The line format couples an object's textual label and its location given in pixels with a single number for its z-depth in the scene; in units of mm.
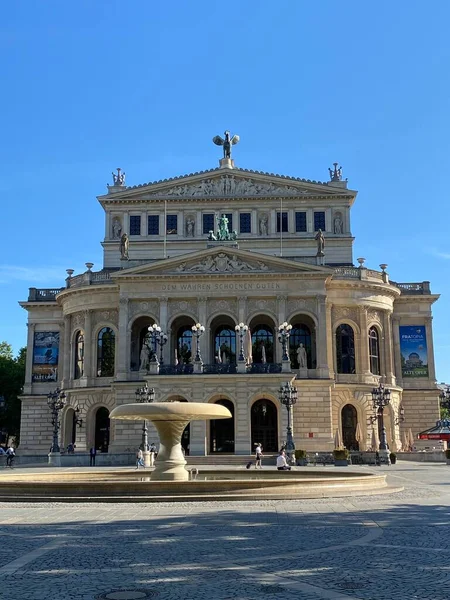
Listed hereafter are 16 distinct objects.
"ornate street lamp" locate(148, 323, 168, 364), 49750
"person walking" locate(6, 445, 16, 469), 47847
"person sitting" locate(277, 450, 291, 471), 32125
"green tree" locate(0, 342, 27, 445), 75938
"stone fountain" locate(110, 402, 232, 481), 23750
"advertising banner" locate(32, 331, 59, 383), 62906
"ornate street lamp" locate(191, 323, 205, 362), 50150
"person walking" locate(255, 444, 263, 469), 40756
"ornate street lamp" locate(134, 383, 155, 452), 47250
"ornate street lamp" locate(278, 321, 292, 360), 47594
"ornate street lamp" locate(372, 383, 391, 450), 47588
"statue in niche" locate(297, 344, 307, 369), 54531
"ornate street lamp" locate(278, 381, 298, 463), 44656
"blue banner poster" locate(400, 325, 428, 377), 62000
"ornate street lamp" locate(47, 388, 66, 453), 49812
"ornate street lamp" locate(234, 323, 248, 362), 49719
